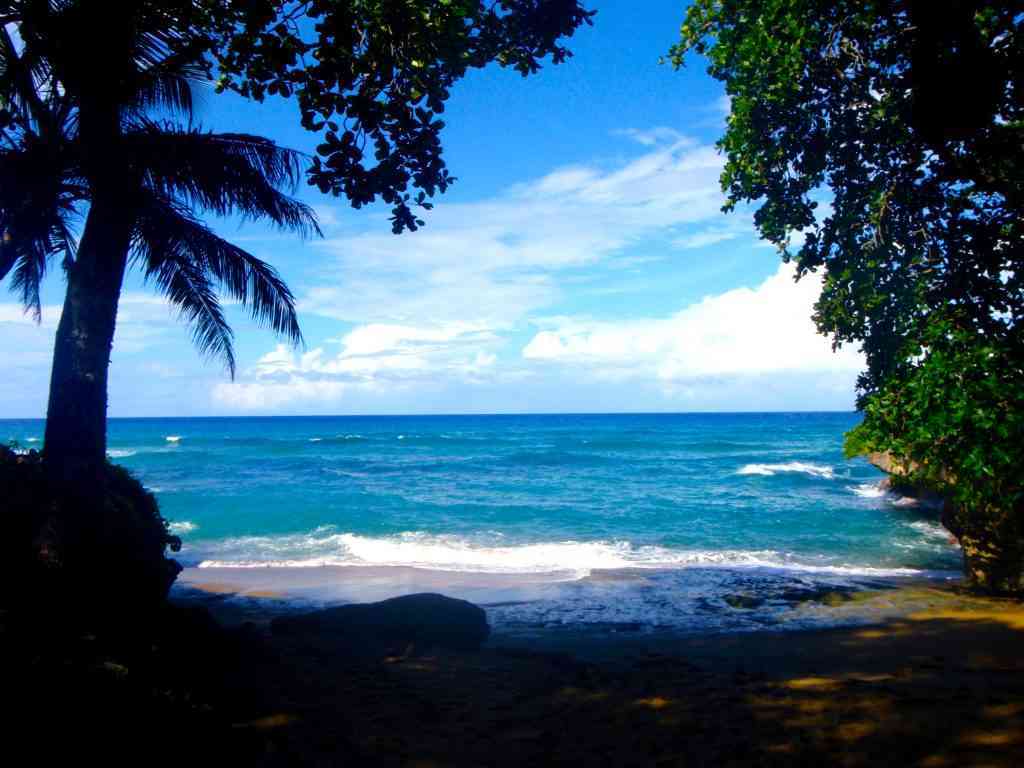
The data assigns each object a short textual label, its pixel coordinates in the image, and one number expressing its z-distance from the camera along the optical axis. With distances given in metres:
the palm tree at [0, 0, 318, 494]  6.96
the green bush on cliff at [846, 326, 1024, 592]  6.88
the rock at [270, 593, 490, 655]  8.01
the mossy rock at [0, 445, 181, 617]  5.88
